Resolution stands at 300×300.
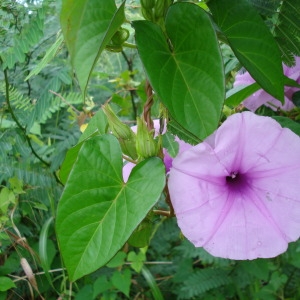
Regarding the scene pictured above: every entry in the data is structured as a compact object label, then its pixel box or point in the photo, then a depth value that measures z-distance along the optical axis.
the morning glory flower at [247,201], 0.50
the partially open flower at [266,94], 0.66
